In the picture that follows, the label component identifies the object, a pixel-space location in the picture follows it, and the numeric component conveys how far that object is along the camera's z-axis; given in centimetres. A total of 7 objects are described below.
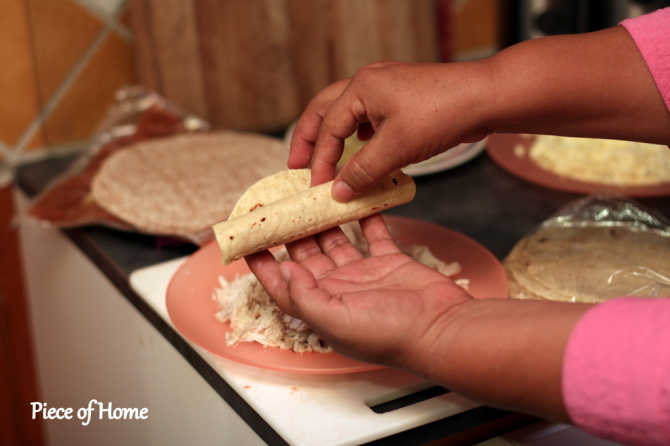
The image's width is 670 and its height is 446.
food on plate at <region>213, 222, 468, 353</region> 97
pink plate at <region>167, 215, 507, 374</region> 93
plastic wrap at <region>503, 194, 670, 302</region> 109
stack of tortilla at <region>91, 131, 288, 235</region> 143
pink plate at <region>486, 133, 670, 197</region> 145
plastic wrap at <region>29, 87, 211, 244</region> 150
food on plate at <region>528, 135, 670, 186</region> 150
